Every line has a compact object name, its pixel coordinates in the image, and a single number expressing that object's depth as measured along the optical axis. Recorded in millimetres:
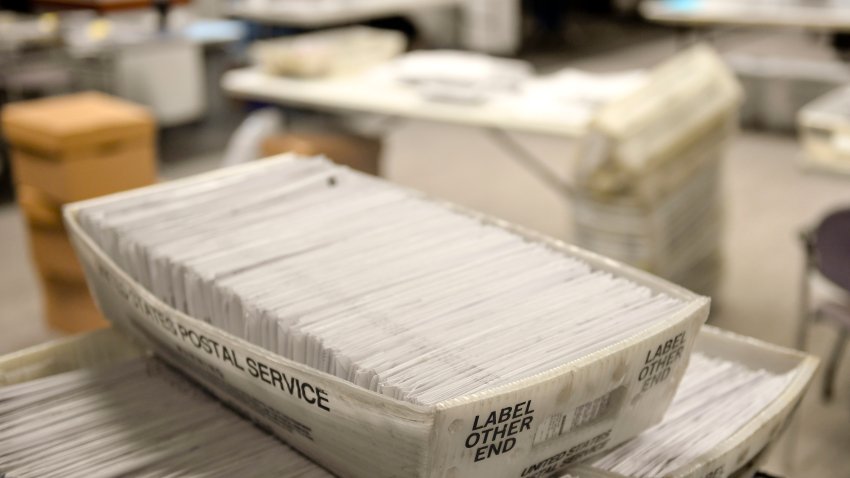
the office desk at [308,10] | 5395
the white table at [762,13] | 4723
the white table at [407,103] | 2887
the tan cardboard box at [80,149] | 2838
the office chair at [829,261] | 1894
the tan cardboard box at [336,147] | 3428
